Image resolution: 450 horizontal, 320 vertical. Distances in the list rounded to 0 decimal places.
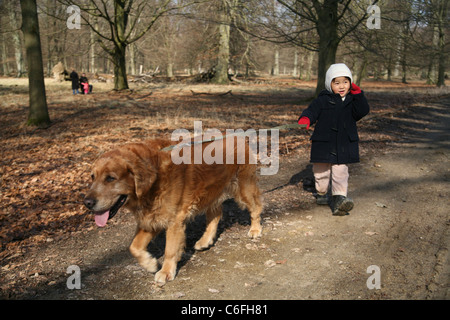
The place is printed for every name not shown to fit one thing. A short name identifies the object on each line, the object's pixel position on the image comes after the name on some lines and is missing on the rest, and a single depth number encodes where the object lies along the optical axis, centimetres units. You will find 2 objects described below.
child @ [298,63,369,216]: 486
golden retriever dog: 318
